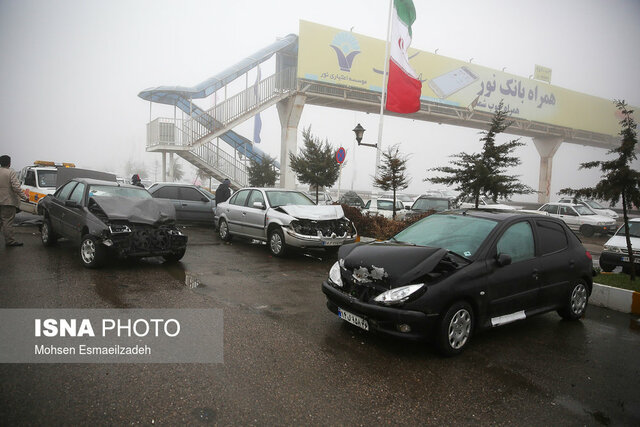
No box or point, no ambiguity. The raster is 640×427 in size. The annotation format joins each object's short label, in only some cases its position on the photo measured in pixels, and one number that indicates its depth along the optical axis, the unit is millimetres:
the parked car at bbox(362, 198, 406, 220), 15398
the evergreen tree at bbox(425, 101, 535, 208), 10359
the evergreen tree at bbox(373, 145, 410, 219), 12461
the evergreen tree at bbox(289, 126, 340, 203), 15820
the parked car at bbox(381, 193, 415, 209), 25517
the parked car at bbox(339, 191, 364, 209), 23889
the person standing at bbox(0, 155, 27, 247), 8031
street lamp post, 14336
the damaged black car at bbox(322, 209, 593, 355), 3760
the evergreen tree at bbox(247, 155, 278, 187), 24109
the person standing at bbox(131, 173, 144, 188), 17750
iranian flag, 16016
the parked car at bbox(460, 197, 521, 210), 11283
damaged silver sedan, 8602
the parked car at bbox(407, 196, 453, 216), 14438
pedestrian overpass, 21578
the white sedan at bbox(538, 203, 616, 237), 16938
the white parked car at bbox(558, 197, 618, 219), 19703
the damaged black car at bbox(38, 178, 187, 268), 6516
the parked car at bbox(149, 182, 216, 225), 13430
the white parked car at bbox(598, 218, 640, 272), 8463
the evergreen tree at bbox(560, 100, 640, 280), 6746
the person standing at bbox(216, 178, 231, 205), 13306
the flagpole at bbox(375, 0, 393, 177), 14546
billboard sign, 24562
